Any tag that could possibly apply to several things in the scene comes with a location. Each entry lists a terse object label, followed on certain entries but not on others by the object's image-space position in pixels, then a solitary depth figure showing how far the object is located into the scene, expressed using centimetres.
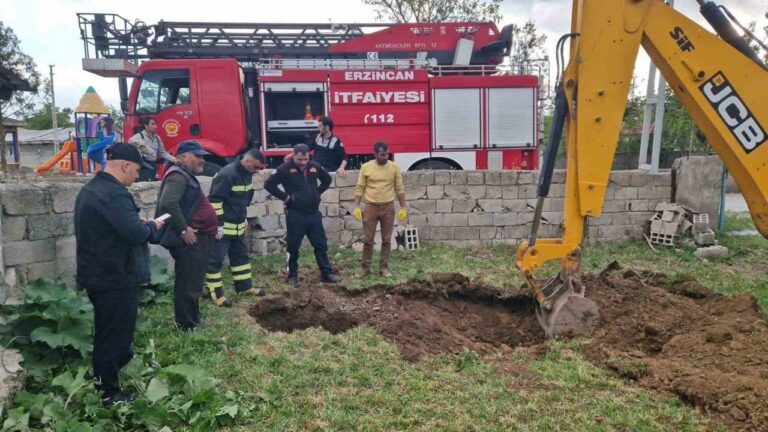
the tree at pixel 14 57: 3234
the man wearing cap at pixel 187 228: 470
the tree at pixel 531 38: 2218
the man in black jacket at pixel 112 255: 343
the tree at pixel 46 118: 4781
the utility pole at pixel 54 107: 2767
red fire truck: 1045
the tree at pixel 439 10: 2130
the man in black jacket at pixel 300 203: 684
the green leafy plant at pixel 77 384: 321
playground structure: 1500
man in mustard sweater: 718
